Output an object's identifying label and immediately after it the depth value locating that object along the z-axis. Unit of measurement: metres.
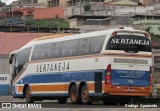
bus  26.22
